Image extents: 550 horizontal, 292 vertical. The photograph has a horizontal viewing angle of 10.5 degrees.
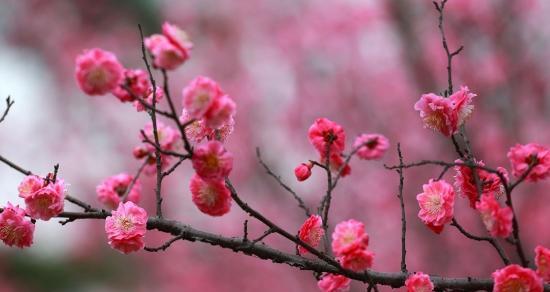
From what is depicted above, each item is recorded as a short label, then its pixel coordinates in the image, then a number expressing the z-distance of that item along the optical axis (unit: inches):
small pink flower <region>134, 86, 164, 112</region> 71.7
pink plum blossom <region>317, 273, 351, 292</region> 70.2
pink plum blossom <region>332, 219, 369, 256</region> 68.3
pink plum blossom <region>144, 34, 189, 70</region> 67.9
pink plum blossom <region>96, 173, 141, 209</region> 73.8
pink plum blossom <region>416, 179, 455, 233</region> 69.2
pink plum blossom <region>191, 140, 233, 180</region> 68.0
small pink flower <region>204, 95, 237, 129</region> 68.1
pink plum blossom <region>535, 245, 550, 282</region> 68.3
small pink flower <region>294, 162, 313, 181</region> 72.2
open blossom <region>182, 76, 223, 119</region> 67.9
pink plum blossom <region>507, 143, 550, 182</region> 68.4
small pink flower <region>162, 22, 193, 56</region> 68.3
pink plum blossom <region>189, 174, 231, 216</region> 69.1
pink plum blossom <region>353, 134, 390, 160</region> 73.3
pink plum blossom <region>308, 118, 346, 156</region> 71.9
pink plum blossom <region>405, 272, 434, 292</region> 68.8
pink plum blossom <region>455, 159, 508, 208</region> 69.6
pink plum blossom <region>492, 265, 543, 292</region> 67.6
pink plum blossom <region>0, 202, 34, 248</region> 69.9
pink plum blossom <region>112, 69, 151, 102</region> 70.3
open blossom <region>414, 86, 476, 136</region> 69.6
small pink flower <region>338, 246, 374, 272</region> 68.2
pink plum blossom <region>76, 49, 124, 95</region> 68.9
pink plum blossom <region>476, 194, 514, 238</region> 67.5
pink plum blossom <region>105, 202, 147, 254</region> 69.5
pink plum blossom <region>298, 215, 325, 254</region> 70.8
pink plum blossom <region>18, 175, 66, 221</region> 69.4
